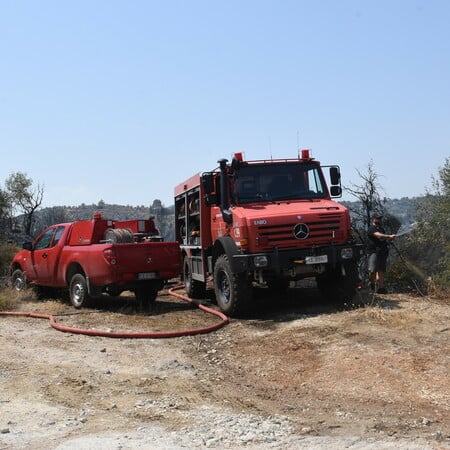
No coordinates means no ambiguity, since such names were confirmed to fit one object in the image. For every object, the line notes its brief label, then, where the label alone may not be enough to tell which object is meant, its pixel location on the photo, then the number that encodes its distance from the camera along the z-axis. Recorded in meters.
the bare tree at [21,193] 40.94
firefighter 11.68
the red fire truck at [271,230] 9.59
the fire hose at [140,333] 8.72
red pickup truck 11.00
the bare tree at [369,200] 21.20
